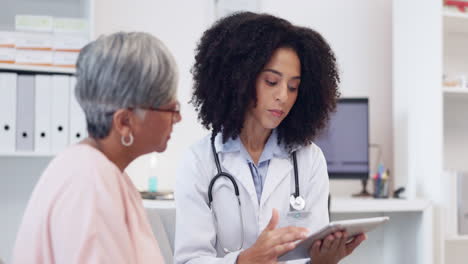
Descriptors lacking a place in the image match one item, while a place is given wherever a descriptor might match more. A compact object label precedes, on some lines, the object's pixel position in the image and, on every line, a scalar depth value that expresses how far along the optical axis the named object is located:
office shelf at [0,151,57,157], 2.35
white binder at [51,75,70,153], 2.41
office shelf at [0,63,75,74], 2.39
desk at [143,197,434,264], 2.58
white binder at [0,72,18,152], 2.35
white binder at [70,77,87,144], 2.43
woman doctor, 1.46
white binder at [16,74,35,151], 2.37
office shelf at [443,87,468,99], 2.69
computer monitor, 2.80
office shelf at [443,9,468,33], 2.72
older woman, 0.83
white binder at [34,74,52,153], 2.39
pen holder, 2.80
